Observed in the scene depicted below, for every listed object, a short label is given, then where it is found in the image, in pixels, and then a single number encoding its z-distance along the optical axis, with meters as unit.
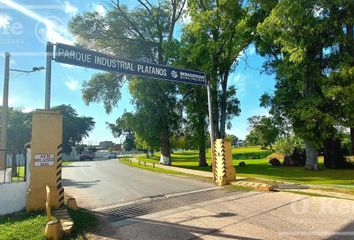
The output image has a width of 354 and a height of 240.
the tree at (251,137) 60.53
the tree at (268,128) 29.12
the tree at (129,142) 96.41
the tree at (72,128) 79.69
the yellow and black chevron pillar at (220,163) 16.80
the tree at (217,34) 26.50
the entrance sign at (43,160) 10.77
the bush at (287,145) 38.17
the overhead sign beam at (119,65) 12.64
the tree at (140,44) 33.91
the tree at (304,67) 22.25
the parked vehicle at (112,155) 79.60
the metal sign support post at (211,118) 18.88
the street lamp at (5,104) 19.39
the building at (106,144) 160.84
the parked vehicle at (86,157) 63.97
